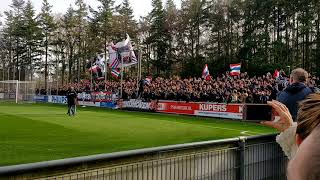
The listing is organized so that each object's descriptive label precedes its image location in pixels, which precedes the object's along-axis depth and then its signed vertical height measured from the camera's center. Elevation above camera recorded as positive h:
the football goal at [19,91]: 68.81 +0.59
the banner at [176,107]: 36.36 -0.93
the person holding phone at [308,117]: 1.77 -0.08
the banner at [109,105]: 48.09 -0.98
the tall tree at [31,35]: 100.38 +13.01
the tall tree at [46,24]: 100.38 +15.31
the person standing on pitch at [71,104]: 33.87 -0.64
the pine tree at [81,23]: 96.94 +15.22
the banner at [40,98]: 67.75 -0.45
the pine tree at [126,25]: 92.00 +14.13
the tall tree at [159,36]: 86.00 +11.20
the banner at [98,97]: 49.16 -0.16
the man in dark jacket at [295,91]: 6.89 +0.09
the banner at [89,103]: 52.94 -0.95
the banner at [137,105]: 41.62 -0.84
